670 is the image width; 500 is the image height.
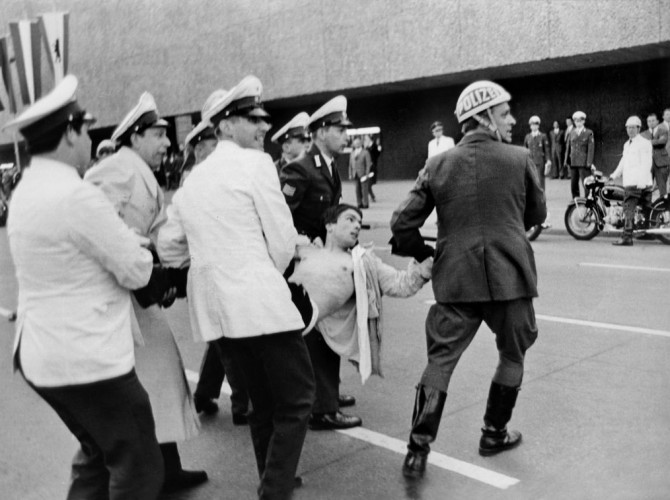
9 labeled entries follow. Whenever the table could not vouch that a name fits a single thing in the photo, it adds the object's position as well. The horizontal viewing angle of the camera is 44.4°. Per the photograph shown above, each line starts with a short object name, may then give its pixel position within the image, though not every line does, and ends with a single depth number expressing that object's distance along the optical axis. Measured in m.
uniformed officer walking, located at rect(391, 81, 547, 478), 4.16
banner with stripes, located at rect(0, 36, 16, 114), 9.66
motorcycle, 12.79
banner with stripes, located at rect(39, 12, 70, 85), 7.96
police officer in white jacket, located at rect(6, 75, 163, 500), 2.78
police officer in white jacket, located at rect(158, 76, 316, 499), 3.52
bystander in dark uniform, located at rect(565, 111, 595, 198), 16.83
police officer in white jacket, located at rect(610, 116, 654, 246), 12.73
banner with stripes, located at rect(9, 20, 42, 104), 8.03
